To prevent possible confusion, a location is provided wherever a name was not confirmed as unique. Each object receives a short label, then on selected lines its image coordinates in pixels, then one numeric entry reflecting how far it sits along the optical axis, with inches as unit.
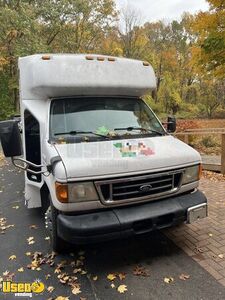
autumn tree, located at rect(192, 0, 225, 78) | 298.3
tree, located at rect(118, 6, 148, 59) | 819.8
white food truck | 97.1
